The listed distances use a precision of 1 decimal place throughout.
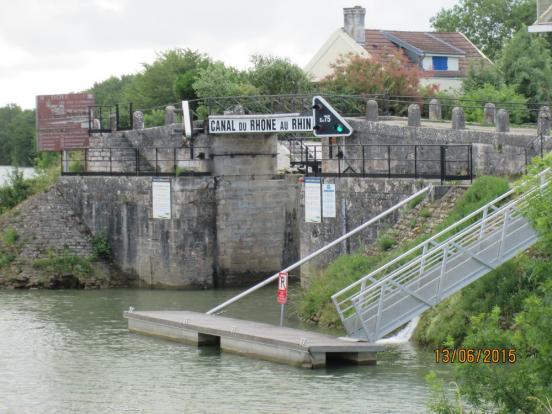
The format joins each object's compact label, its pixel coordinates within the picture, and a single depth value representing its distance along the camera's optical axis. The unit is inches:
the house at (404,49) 2844.5
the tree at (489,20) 3385.8
